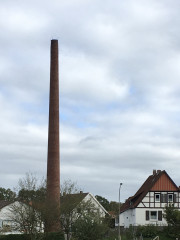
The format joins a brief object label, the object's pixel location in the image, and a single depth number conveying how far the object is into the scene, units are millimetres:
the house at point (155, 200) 84125
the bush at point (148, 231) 72475
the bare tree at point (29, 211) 55688
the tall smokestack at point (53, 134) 63688
